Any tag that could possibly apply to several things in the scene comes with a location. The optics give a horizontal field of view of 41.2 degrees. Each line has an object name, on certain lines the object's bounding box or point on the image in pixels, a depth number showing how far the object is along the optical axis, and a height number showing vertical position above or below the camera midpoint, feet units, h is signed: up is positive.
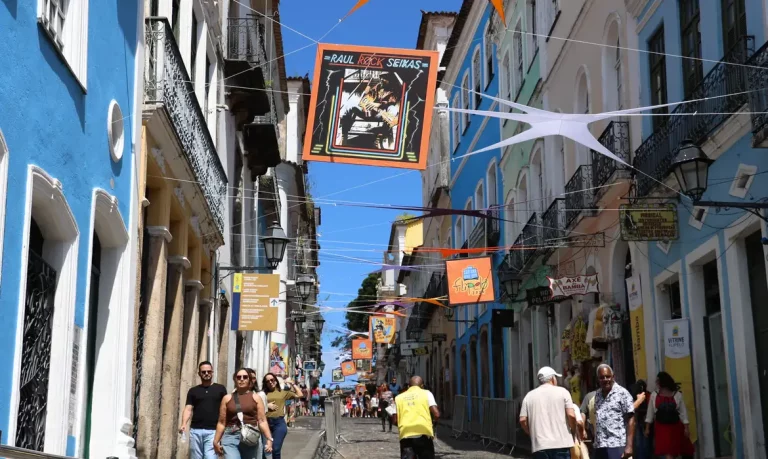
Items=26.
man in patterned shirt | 34.94 -0.04
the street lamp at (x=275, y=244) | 56.29 +9.72
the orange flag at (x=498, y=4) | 38.75 +15.57
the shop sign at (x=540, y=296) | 61.82 +7.71
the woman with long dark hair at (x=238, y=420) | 34.83 +0.13
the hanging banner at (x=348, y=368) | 193.06 +10.26
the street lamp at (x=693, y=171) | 34.88 +8.37
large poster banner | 41.14 +12.60
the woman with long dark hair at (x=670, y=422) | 40.93 -0.11
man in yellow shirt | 40.96 +0.01
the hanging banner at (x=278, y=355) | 97.19 +8.61
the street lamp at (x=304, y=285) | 77.82 +10.43
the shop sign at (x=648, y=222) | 46.93 +9.03
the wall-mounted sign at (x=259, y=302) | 70.28 +8.29
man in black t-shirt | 36.04 +0.39
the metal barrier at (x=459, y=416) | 86.48 +0.47
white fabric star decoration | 41.14 +11.77
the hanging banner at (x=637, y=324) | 53.01 +4.95
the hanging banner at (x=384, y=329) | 163.25 +14.92
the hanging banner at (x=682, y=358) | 46.96 +2.82
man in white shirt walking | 32.81 -0.05
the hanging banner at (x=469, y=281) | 81.76 +11.17
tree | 291.99 +30.23
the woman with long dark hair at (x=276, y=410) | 44.11 +0.61
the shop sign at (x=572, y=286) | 58.95 +7.65
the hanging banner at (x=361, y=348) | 165.89 +11.90
